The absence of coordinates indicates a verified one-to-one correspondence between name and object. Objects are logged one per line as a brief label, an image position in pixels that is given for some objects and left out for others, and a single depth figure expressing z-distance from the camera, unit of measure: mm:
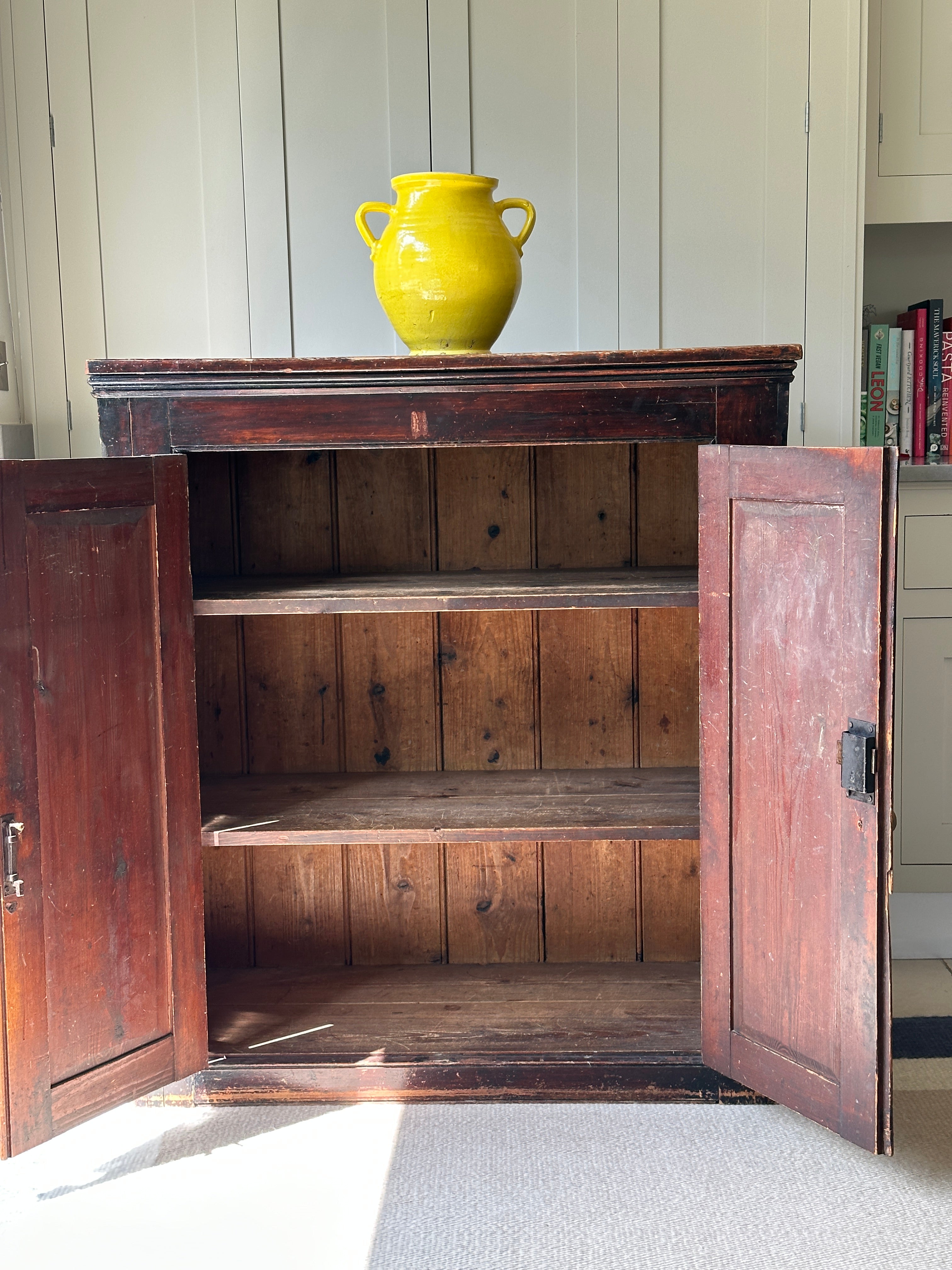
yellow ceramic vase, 1799
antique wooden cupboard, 1592
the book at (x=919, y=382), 2504
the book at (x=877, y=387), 2506
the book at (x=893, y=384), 2504
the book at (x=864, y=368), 2469
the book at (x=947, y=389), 2506
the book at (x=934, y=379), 2508
